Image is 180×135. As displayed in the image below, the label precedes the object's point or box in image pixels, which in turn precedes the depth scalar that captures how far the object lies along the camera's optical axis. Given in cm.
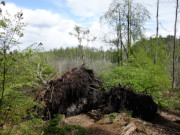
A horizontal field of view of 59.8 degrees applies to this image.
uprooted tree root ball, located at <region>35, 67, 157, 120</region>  625
